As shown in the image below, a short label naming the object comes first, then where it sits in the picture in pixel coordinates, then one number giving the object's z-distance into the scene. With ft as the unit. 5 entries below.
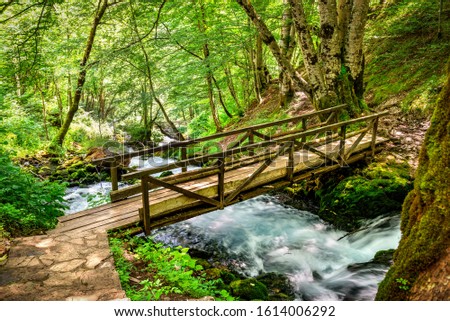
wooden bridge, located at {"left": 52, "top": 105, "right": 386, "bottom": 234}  16.89
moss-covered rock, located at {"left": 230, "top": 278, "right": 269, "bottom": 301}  15.33
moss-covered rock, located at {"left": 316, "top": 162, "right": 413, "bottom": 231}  24.09
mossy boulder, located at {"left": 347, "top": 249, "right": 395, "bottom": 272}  19.03
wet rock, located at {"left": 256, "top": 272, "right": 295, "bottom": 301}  17.46
